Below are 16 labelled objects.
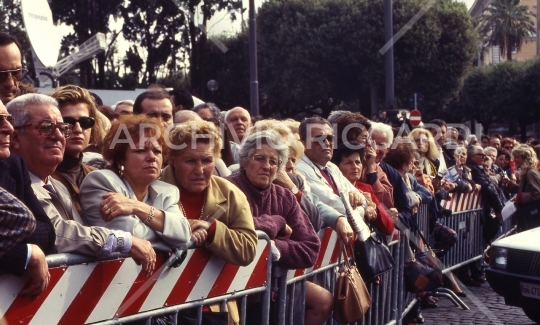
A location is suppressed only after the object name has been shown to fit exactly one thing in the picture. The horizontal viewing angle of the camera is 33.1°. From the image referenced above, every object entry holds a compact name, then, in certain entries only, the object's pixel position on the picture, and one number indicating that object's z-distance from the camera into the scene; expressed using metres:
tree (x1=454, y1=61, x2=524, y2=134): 53.53
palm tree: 71.00
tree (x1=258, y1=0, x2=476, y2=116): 45.84
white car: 7.69
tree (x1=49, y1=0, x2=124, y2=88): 40.58
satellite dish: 13.77
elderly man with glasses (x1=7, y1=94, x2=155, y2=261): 3.47
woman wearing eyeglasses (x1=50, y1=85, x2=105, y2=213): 4.00
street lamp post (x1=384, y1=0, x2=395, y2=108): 18.75
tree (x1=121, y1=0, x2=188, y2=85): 42.31
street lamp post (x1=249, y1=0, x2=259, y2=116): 21.86
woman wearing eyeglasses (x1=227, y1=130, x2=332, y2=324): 4.83
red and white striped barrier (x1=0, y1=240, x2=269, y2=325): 2.92
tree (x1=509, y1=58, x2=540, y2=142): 51.94
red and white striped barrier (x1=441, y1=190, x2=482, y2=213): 10.13
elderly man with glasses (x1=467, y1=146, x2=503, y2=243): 11.52
